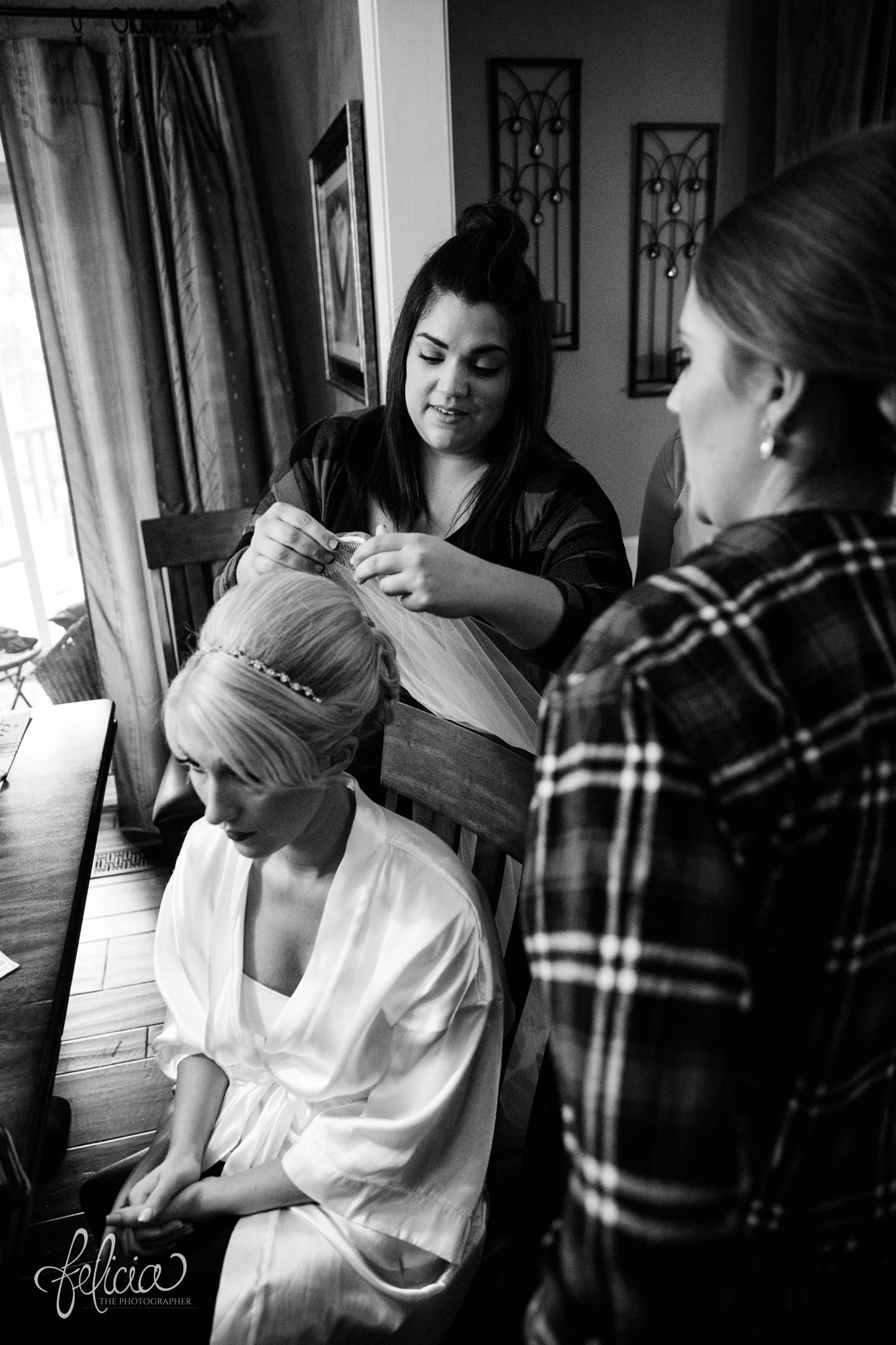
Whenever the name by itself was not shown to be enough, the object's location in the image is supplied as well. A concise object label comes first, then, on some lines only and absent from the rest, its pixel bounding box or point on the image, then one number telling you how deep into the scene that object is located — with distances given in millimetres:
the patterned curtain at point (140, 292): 2727
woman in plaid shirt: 495
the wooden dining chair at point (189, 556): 2506
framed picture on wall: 1997
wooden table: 1085
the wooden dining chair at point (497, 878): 1011
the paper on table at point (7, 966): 1283
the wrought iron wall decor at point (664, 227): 2996
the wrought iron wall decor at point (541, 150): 2814
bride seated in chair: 1048
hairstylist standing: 1299
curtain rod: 2646
